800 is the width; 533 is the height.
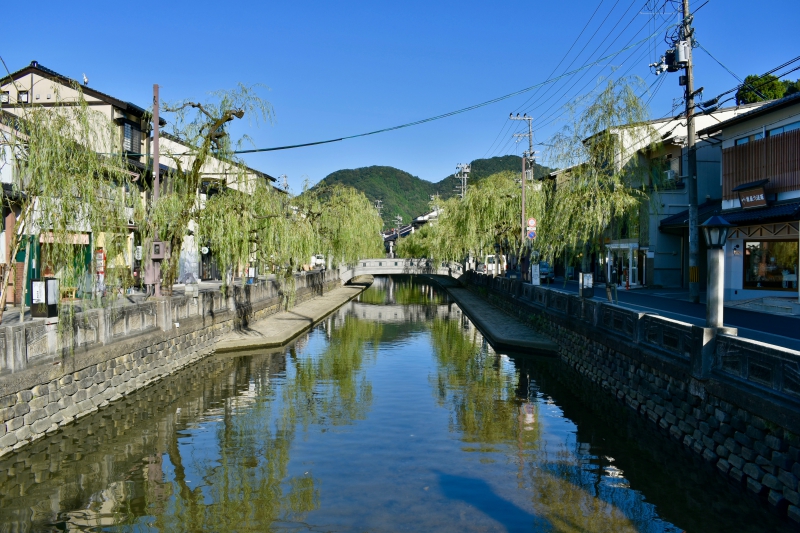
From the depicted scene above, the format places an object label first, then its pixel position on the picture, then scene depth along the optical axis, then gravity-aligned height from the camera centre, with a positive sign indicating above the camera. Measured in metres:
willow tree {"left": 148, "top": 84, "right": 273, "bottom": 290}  20.31 +3.02
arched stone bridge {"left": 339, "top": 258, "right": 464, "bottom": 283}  62.81 -0.54
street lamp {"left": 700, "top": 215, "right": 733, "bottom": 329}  11.67 -0.04
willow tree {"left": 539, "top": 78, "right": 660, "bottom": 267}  23.09 +3.43
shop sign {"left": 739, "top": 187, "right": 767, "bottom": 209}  24.89 +2.60
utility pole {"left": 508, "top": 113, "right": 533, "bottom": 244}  41.49 +8.73
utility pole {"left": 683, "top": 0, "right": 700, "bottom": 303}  24.83 +2.98
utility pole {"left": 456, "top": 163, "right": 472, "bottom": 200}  75.31 +11.05
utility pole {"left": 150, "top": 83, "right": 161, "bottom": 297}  19.72 +2.54
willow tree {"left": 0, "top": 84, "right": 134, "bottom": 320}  12.41 +1.62
